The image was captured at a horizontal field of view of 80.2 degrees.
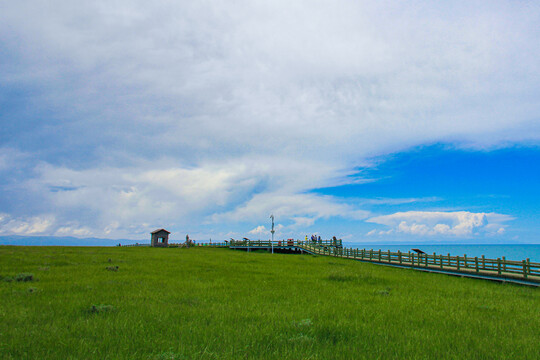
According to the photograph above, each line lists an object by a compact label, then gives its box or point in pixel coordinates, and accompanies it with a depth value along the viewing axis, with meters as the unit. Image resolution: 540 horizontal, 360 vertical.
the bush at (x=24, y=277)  14.90
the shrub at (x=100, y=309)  8.99
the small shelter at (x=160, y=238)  74.75
